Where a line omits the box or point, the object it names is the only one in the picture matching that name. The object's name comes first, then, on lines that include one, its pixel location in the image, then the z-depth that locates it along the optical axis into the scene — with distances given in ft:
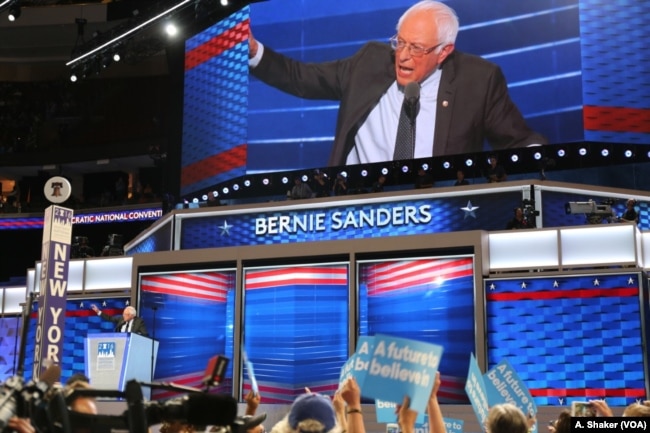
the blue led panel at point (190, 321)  35.27
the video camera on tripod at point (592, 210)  31.91
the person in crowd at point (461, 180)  41.72
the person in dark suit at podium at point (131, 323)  34.37
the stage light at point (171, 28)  50.93
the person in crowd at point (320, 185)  46.38
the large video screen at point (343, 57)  45.80
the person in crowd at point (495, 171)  37.97
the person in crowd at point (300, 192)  39.86
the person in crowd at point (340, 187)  42.86
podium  30.99
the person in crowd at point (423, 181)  43.14
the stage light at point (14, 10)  52.79
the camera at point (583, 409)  15.14
